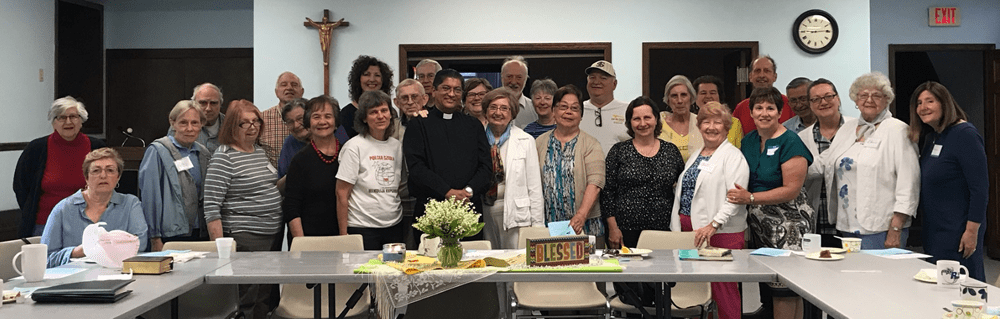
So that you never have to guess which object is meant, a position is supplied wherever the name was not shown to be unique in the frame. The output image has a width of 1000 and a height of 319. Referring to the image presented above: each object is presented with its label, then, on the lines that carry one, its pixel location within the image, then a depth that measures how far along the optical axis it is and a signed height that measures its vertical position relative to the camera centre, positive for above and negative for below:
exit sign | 8.54 +1.48
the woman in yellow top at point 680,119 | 4.92 +0.25
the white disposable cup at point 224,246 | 3.61 -0.37
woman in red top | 4.98 -0.06
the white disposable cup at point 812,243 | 3.54 -0.36
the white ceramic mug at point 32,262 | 2.99 -0.36
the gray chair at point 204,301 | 3.86 -0.66
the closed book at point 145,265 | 3.19 -0.40
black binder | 2.62 -0.42
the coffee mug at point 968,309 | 2.23 -0.41
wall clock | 7.11 +1.11
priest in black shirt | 4.39 +0.02
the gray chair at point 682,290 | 4.04 -0.65
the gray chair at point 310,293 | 3.89 -0.64
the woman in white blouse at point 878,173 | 4.30 -0.07
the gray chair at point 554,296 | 3.97 -0.67
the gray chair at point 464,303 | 4.22 -0.73
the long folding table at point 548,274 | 3.12 -0.43
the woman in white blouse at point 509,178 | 4.46 -0.09
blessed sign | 3.29 -0.36
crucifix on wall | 7.10 +1.10
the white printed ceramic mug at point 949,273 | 2.78 -0.38
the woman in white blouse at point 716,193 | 4.11 -0.17
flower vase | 3.31 -0.37
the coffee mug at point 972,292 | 2.44 -0.40
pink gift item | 3.33 -0.34
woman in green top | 4.23 -0.13
